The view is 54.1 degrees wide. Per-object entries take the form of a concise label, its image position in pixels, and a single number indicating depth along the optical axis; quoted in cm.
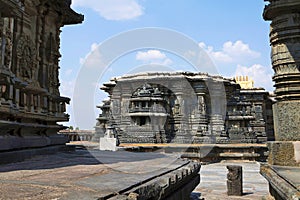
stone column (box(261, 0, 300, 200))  477
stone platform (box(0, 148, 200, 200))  258
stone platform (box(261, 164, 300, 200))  297
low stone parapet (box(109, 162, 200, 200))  277
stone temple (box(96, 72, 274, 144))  2369
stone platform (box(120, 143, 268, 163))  1720
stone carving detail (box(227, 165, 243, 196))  780
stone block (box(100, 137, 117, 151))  1521
